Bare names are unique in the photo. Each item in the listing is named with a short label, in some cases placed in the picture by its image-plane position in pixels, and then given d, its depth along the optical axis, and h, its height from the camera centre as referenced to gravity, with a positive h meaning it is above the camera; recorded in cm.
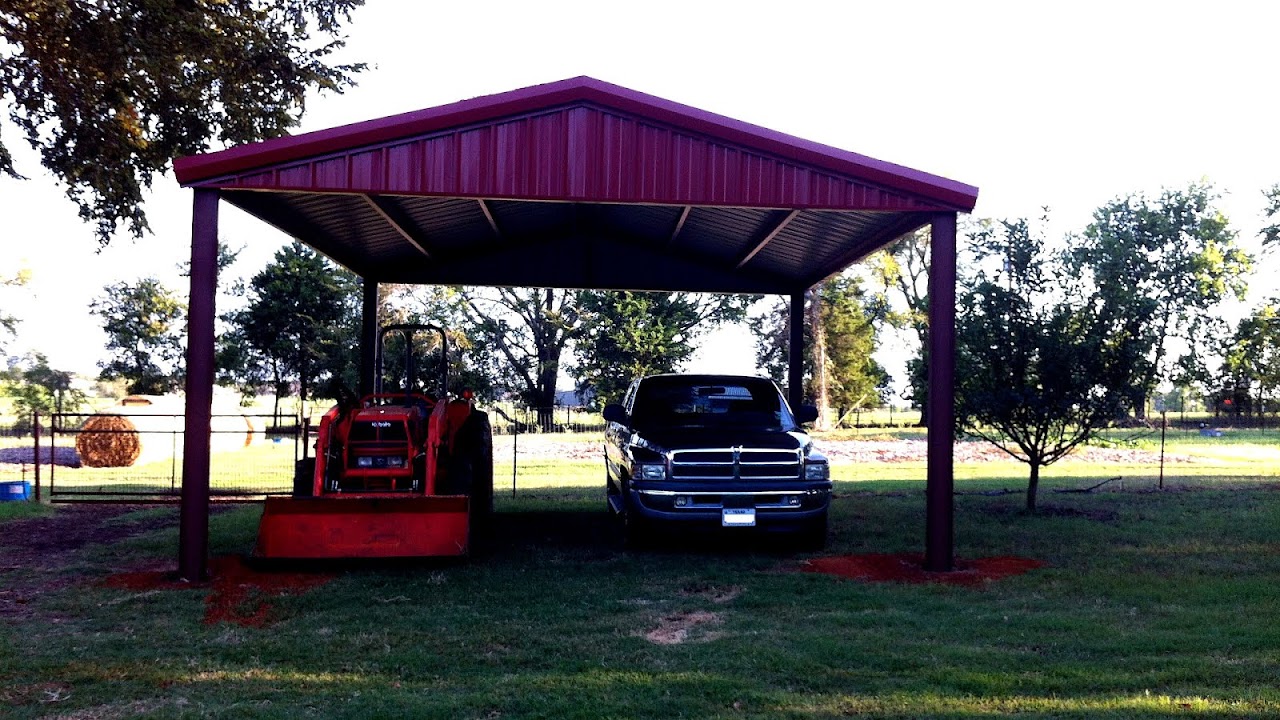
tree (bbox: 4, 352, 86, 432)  4534 -4
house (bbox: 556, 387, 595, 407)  5166 +7
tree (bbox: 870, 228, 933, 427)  5888 +718
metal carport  1020 +215
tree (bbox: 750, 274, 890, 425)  5819 +320
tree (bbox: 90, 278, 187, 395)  5122 +274
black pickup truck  1140 -82
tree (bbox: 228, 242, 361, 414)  4953 +350
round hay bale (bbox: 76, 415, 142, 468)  2856 -153
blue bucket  1792 -166
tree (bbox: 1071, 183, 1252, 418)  5128 +821
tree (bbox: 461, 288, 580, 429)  5372 +320
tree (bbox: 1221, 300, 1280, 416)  5134 +242
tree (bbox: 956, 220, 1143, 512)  1530 +82
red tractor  1023 -92
